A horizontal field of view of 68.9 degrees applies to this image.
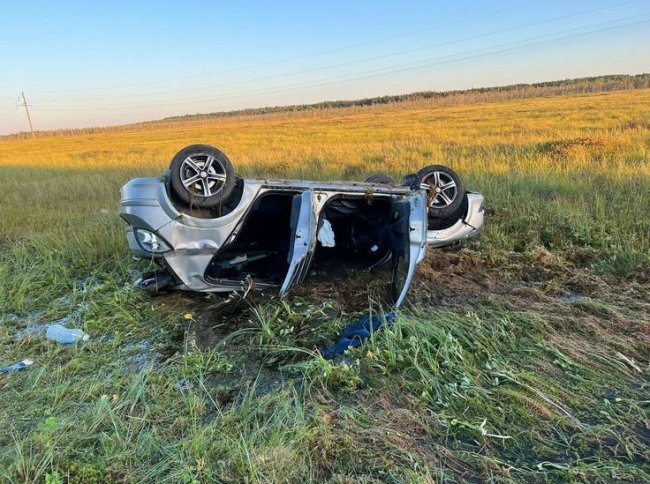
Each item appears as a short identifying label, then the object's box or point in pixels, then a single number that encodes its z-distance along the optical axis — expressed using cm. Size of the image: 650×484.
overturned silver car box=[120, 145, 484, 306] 359
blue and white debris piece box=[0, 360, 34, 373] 309
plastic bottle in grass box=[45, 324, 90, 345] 347
